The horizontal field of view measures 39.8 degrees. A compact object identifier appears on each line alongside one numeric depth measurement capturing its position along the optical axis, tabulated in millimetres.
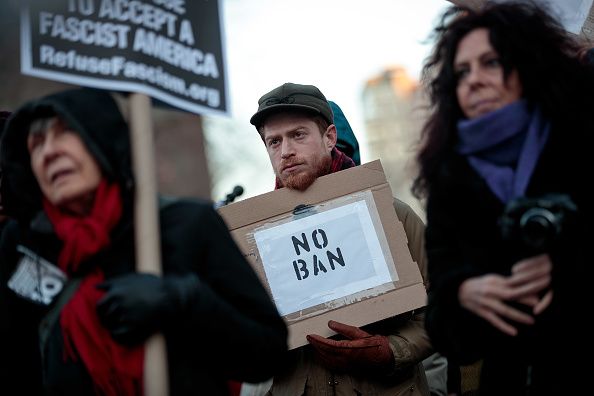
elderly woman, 2375
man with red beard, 3555
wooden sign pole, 2299
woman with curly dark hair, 2408
